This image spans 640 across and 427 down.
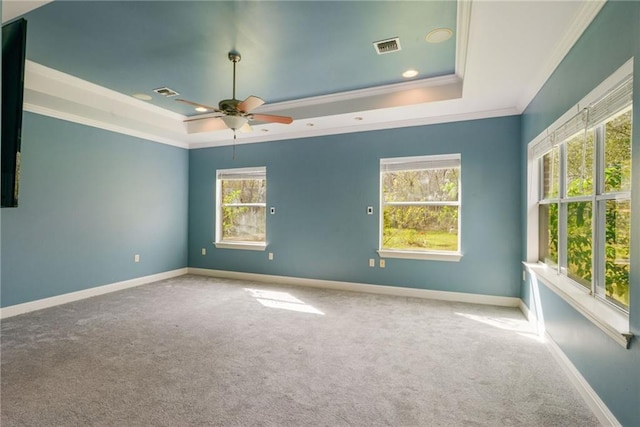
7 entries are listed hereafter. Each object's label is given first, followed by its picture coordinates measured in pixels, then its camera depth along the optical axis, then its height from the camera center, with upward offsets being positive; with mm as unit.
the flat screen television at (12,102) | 1472 +537
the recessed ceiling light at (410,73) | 3578 +1597
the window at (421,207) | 4539 +171
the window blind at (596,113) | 1840 +717
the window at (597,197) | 1952 +164
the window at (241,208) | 5828 +168
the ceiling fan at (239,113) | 3171 +1071
